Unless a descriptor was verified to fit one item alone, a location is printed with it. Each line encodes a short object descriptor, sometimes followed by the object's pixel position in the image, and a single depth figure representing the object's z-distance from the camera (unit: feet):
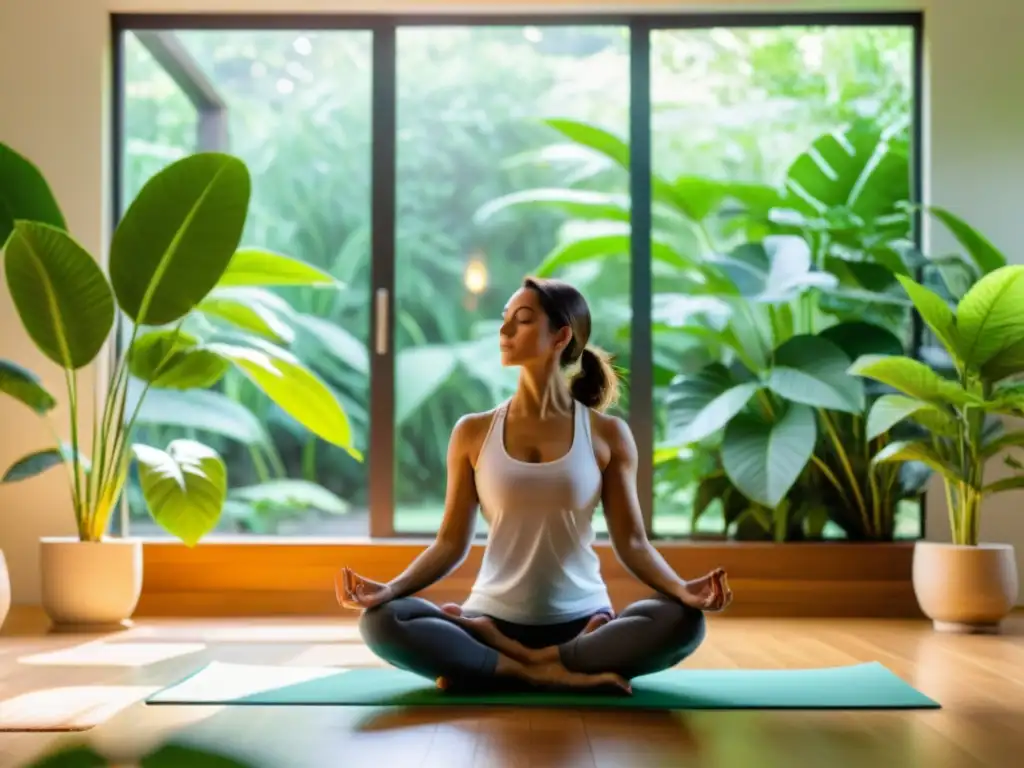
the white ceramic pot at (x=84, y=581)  13.66
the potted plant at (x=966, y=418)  13.21
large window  16.40
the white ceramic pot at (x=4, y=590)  11.93
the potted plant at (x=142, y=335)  13.09
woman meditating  8.93
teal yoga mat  9.05
